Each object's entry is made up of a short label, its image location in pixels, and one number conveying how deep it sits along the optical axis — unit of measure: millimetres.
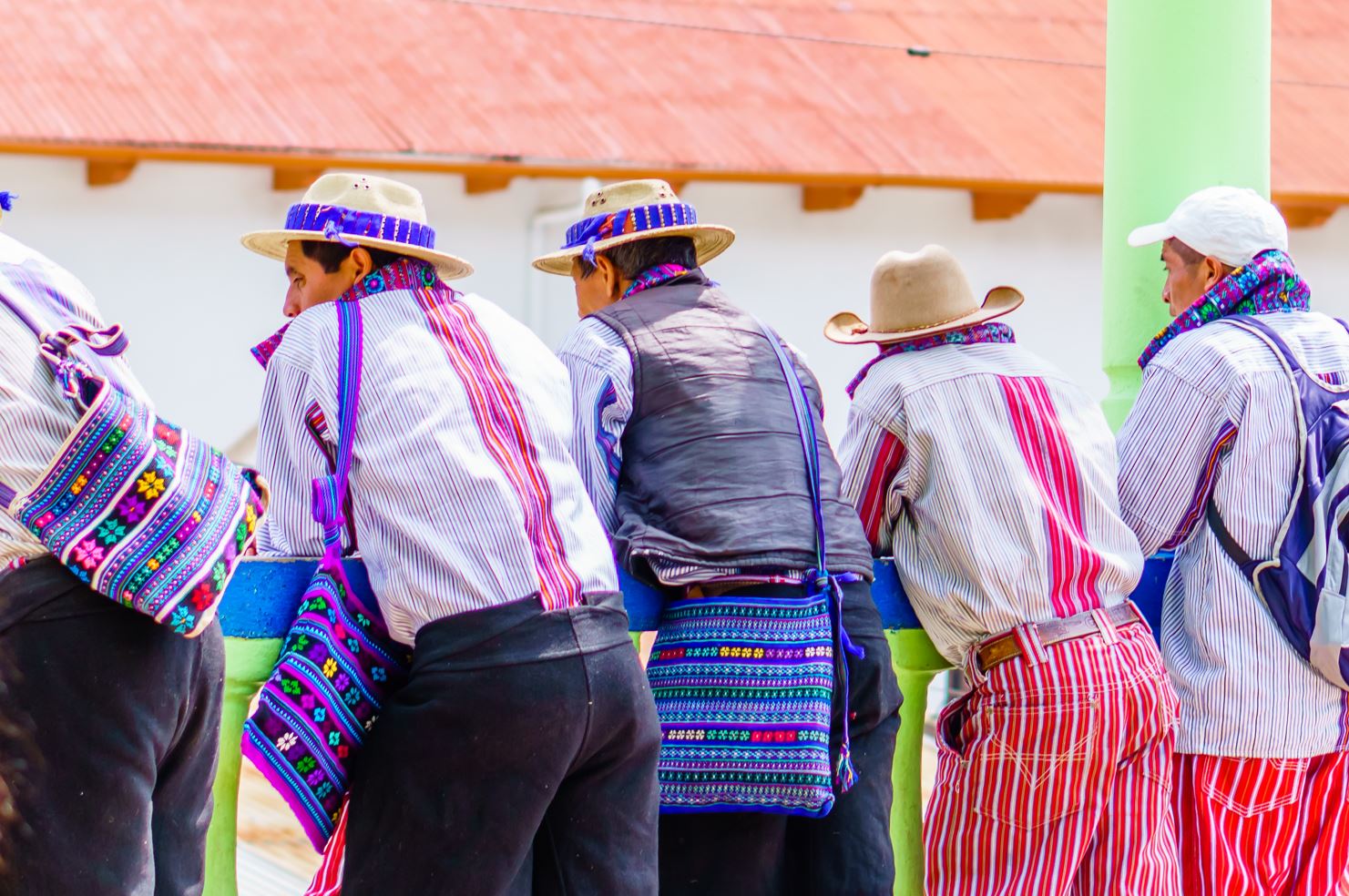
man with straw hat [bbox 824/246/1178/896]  5871
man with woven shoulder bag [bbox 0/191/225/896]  4352
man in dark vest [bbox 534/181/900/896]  5445
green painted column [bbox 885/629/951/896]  6449
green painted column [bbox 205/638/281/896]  5234
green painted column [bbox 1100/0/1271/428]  7785
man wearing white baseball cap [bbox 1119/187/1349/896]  6062
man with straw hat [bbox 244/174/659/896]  4762
